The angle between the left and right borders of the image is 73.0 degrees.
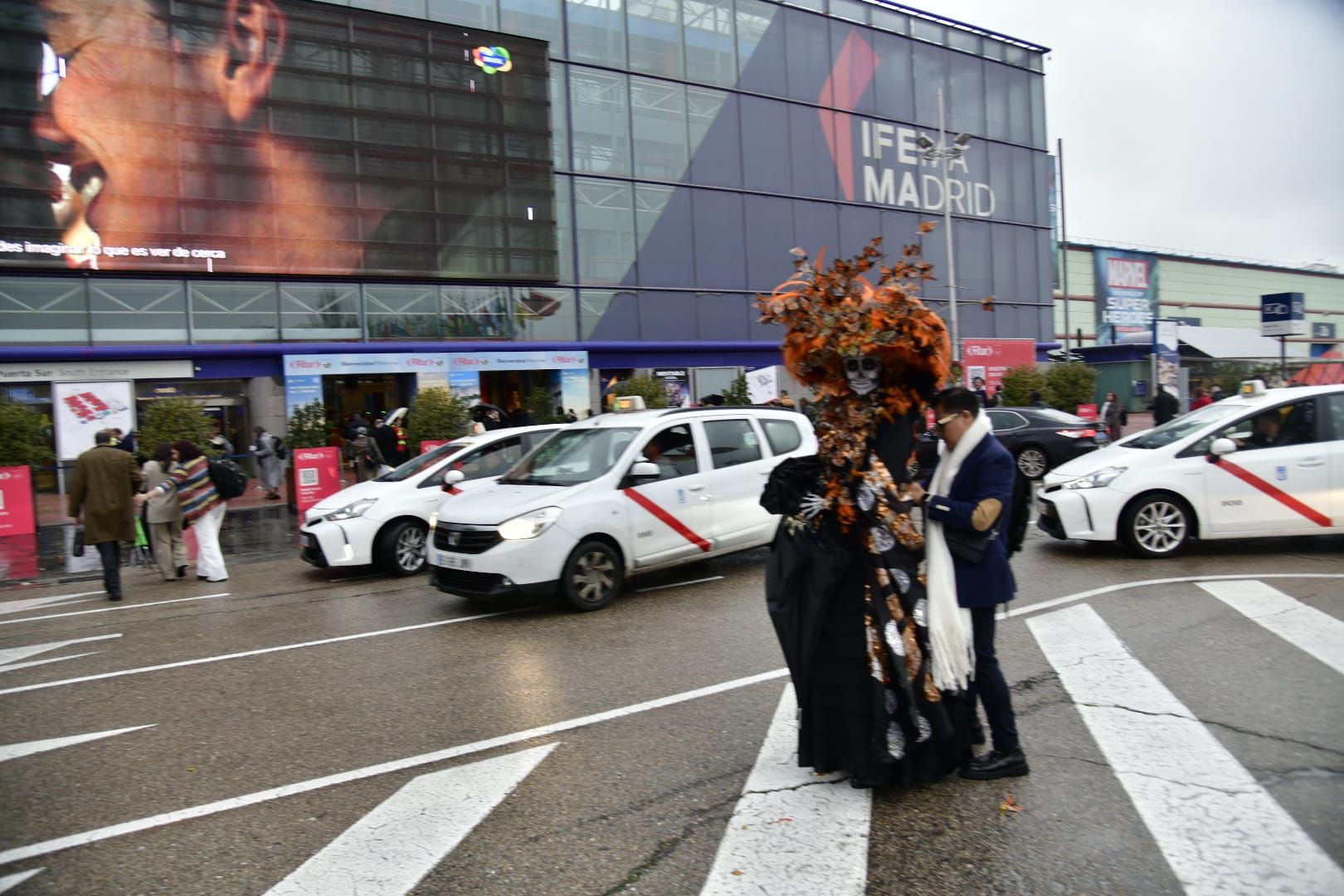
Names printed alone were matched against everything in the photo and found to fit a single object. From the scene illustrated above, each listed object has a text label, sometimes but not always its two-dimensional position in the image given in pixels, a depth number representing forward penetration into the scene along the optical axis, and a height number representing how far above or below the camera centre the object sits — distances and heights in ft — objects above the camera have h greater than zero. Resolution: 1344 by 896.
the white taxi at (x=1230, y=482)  28.60 -3.01
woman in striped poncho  34.96 -2.60
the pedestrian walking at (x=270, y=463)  69.56 -2.55
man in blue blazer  12.91 -1.69
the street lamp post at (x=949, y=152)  88.84 +25.53
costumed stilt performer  12.71 -2.15
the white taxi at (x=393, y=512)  33.63 -3.24
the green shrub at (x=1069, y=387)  103.91 +0.86
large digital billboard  71.20 +24.63
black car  56.80 -2.74
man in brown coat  32.58 -2.38
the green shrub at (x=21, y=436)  57.93 +0.29
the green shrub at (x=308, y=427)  62.44 +0.09
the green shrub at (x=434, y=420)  64.23 +0.21
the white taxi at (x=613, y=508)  25.54 -2.76
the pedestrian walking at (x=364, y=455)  53.21 -1.76
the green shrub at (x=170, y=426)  59.41 +0.57
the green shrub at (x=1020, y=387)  99.71 +1.07
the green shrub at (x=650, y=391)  78.84 +1.95
